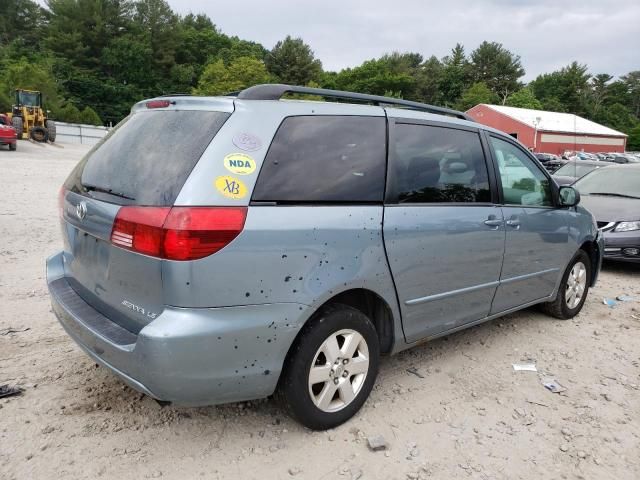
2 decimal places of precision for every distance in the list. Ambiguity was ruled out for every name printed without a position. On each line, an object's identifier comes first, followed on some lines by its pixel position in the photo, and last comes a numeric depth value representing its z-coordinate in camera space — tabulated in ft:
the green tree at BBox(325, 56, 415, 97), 282.77
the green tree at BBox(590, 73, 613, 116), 338.75
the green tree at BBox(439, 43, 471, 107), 309.42
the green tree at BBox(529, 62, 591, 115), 301.22
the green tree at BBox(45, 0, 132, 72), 216.95
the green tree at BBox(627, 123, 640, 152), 246.88
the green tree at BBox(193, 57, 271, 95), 191.52
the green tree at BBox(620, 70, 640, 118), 359.83
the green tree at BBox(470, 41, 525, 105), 323.37
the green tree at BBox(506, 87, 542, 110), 254.06
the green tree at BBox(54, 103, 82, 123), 140.46
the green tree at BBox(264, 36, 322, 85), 254.68
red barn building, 187.32
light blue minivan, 7.25
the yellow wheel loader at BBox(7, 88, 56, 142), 96.22
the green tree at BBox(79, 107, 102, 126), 145.28
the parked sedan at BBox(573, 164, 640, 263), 21.76
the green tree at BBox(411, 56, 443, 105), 311.68
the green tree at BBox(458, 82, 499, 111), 258.78
